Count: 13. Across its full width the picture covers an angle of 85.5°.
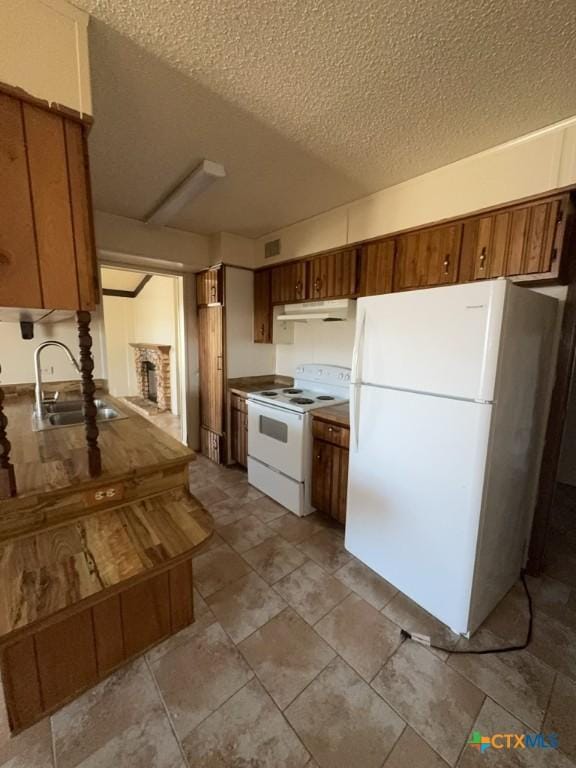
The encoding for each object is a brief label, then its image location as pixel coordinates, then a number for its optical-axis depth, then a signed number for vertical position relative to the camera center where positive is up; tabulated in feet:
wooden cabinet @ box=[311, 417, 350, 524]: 7.59 -3.23
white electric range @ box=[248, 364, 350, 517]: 8.34 -2.61
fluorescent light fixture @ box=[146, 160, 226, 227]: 6.59 +3.50
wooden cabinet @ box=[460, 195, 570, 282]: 5.31 +1.86
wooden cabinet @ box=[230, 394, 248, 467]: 10.73 -3.22
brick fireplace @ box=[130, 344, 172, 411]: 18.47 -2.36
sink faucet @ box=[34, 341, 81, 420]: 6.69 -1.23
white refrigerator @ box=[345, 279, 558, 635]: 4.61 -1.57
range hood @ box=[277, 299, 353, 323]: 8.63 +0.85
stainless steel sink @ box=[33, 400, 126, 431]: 7.43 -1.95
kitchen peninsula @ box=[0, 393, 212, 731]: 3.37 -2.64
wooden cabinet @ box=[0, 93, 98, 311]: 3.23 +1.35
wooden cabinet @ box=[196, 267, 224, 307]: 10.94 +1.83
